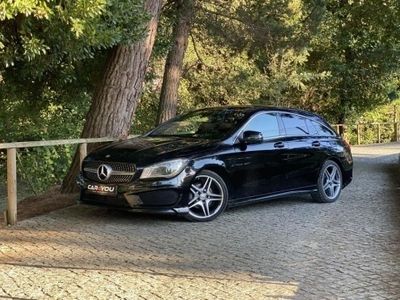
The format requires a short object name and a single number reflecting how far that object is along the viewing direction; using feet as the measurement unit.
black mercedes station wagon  25.25
